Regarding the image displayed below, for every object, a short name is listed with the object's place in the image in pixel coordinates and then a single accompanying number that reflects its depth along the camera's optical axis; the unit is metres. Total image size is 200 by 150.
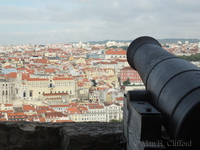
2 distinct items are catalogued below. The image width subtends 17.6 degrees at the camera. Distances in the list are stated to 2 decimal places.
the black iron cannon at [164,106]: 5.04
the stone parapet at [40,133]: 6.68
